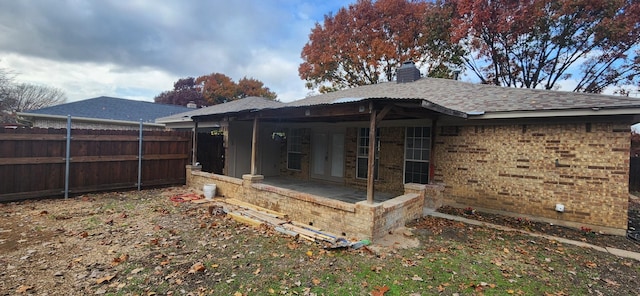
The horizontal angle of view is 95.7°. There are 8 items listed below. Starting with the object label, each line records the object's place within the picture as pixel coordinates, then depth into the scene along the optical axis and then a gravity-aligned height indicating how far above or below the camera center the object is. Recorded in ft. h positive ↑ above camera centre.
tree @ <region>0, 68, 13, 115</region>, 33.64 +7.12
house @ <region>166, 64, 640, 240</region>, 17.97 -0.38
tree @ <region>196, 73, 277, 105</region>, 114.73 +22.43
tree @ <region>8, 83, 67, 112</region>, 84.46 +12.70
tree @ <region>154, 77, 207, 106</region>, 116.67 +19.86
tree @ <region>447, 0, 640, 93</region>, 39.40 +18.08
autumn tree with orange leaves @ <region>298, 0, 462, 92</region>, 56.90 +22.39
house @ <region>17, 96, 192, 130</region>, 45.42 +4.07
